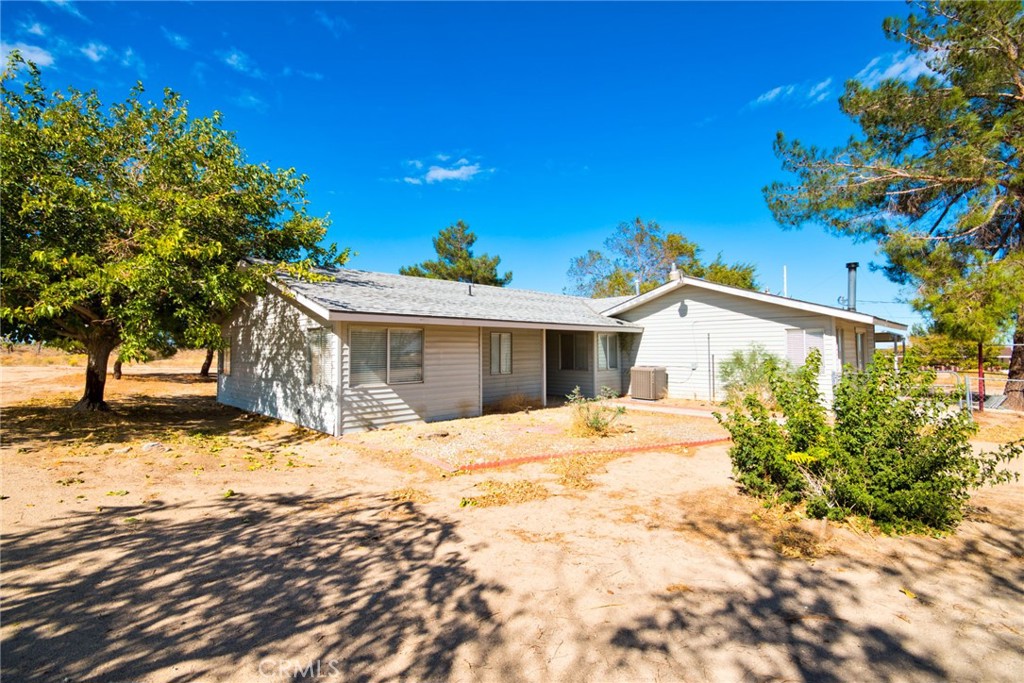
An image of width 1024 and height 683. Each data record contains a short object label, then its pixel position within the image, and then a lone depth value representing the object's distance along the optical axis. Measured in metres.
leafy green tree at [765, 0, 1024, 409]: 11.21
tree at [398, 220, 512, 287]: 35.12
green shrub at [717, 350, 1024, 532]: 4.54
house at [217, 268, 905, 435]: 9.82
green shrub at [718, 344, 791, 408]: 12.81
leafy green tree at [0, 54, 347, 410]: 8.43
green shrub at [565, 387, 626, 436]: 9.47
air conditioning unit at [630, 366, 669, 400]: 15.05
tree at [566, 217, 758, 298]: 34.25
